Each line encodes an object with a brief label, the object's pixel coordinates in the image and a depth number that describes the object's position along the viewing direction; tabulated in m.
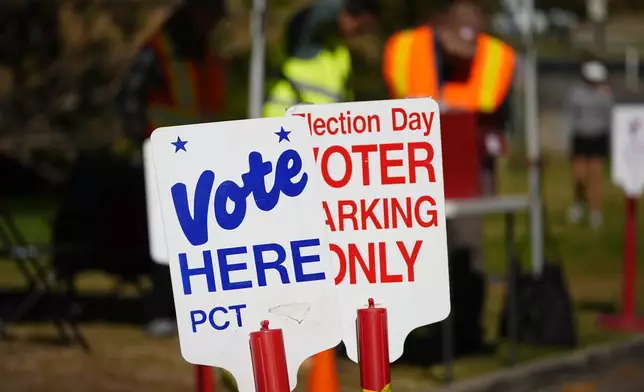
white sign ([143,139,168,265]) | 10.09
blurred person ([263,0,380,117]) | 14.07
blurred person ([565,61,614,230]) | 31.36
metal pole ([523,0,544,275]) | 16.19
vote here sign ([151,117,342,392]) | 7.25
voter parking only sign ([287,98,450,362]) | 8.07
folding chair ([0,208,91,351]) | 16.07
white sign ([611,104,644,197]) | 17.51
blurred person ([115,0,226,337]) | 15.22
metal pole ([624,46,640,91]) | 59.31
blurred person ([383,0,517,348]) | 14.26
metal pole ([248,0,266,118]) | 13.63
